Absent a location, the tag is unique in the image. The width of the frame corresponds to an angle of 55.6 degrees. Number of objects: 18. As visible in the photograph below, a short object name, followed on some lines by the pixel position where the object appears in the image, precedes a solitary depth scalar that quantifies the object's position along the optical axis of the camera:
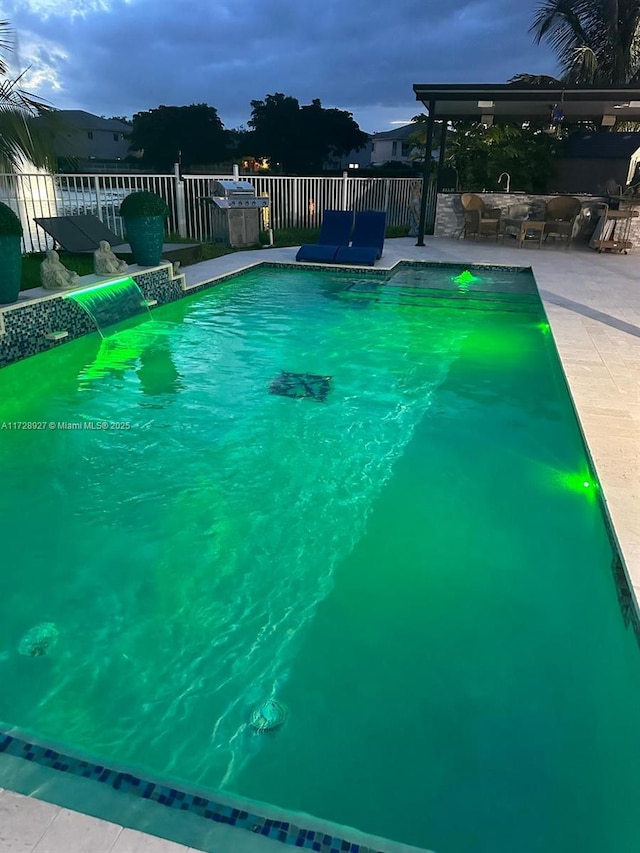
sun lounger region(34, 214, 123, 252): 8.99
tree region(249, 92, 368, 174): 41.84
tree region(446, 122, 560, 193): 15.54
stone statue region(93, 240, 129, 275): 7.63
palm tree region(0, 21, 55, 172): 8.13
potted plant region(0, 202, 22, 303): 5.87
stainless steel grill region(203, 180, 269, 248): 12.65
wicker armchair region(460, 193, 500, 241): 14.00
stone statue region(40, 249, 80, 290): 6.76
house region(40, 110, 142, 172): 44.91
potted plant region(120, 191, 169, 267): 8.06
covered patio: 11.87
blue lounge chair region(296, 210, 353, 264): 11.82
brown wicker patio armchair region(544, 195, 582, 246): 13.22
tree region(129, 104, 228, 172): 43.59
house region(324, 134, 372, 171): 46.47
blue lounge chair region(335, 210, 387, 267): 11.01
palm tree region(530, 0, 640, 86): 20.59
